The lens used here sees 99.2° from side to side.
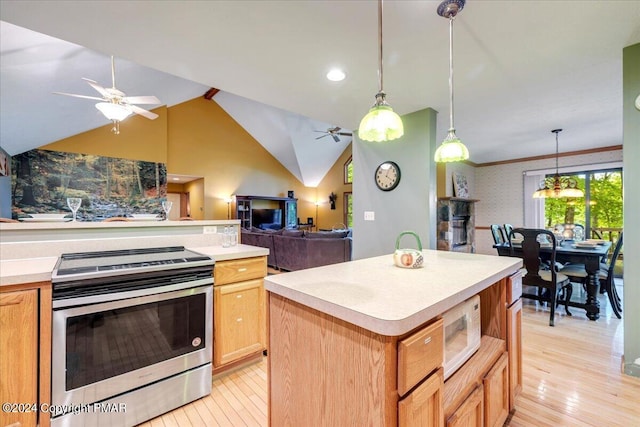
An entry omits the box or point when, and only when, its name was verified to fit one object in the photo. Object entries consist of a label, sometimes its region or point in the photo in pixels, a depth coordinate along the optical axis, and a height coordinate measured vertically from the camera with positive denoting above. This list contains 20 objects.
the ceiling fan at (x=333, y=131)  6.71 +2.10
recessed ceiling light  2.31 +1.22
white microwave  1.16 -0.55
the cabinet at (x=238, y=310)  1.96 -0.73
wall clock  3.37 +0.50
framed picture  5.82 +0.64
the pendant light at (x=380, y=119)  1.35 +0.48
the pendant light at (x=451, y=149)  1.68 +0.42
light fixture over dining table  4.09 +0.36
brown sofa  5.20 -0.67
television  9.65 -0.13
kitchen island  0.82 -0.48
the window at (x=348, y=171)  10.72 +1.71
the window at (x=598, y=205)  4.96 +0.19
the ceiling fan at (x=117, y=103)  3.64 +1.59
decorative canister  1.53 -0.25
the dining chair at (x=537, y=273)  2.97 -0.67
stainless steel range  1.38 -0.70
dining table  2.94 -0.52
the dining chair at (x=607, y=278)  3.02 -0.73
